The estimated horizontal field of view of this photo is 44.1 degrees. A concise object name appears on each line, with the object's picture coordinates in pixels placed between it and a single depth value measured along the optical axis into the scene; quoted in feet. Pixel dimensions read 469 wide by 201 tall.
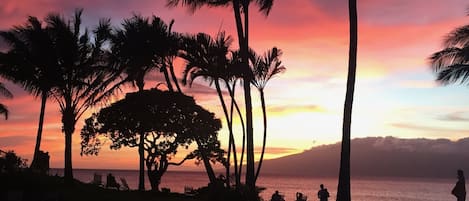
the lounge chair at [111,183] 112.88
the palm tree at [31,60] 92.94
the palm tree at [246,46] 80.07
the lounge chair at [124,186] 116.04
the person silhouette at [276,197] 92.78
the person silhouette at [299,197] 96.58
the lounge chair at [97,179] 119.32
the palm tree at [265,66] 87.45
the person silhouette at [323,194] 88.48
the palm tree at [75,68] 93.71
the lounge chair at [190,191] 101.04
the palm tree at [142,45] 86.89
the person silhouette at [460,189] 66.67
